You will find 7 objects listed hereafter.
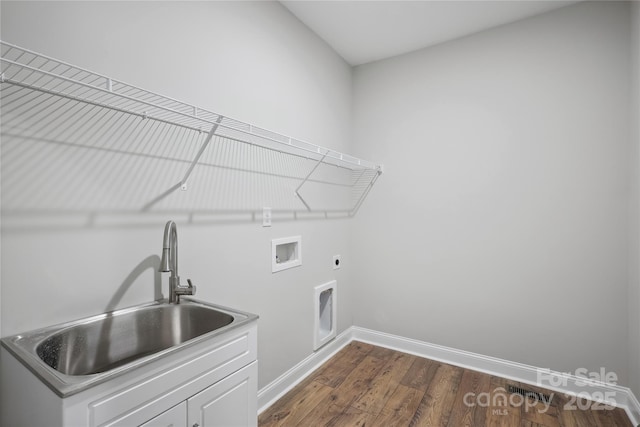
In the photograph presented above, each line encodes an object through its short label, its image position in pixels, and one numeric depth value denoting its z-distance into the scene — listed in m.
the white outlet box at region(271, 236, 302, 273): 2.11
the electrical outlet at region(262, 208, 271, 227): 2.02
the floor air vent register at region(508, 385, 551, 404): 2.10
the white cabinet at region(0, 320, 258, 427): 0.81
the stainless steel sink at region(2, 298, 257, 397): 0.85
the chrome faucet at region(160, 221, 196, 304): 1.37
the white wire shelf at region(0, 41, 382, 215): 1.05
